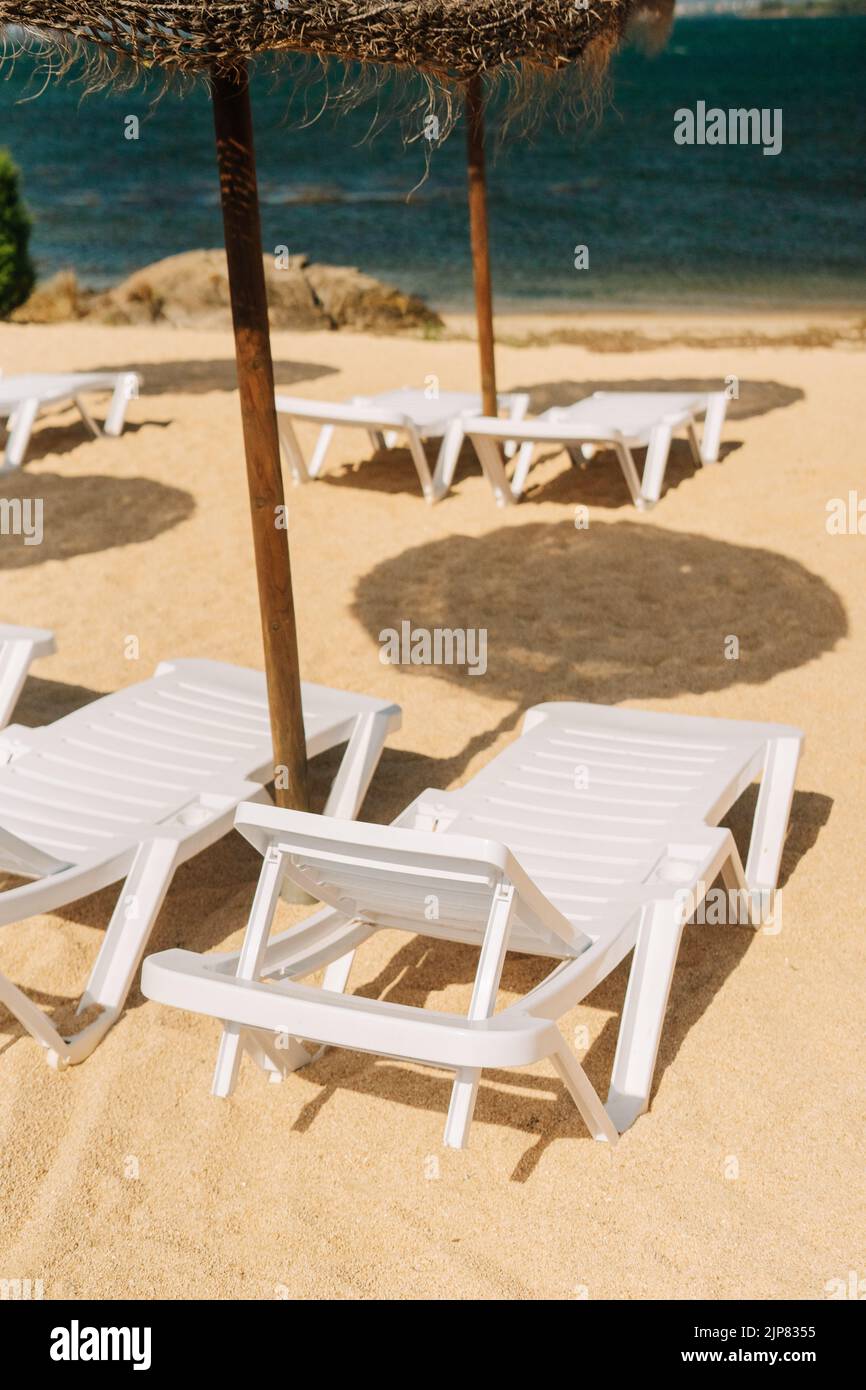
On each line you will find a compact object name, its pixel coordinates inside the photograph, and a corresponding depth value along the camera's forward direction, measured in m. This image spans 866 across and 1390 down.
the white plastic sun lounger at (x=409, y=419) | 6.96
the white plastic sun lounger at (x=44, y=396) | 7.54
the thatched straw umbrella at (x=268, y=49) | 2.71
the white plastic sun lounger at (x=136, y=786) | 3.10
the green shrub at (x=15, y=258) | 14.33
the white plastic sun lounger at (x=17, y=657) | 4.32
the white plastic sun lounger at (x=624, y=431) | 6.67
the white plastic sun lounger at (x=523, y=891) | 2.42
